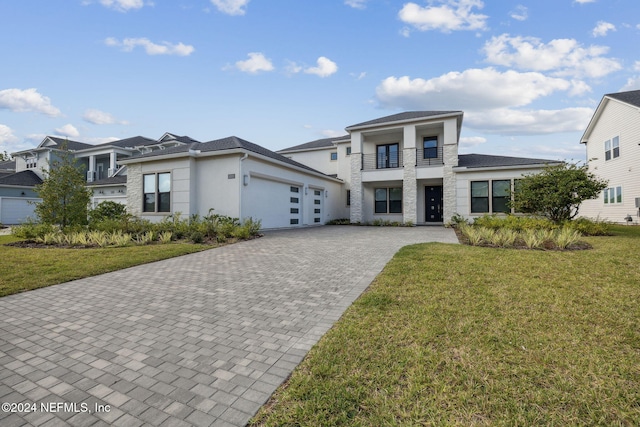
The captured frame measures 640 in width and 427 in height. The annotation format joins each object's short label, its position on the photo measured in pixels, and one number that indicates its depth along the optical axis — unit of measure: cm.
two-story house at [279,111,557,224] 1708
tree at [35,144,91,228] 1095
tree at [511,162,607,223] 1053
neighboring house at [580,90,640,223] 1717
